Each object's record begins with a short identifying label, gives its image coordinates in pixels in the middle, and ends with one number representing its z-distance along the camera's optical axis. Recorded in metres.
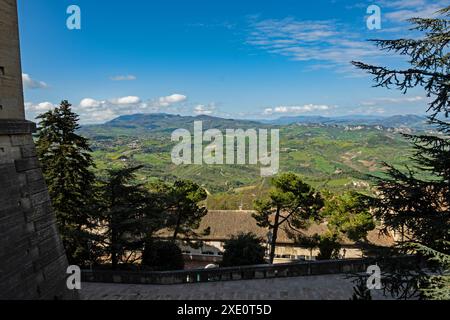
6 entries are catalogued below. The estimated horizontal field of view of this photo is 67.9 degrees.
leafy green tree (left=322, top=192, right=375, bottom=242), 22.89
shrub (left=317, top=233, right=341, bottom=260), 19.95
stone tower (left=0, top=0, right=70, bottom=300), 7.96
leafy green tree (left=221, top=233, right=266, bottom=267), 16.47
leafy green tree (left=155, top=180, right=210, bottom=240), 20.45
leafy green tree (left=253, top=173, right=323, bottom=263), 21.11
